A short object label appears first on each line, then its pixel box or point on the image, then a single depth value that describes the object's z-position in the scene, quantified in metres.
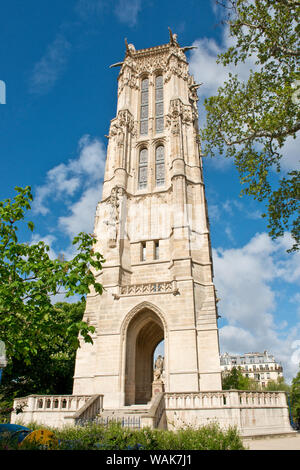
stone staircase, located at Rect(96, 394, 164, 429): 11.30
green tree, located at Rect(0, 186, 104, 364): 7.77
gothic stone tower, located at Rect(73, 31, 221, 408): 16.25
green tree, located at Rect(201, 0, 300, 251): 9.98
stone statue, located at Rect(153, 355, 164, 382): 18.19
